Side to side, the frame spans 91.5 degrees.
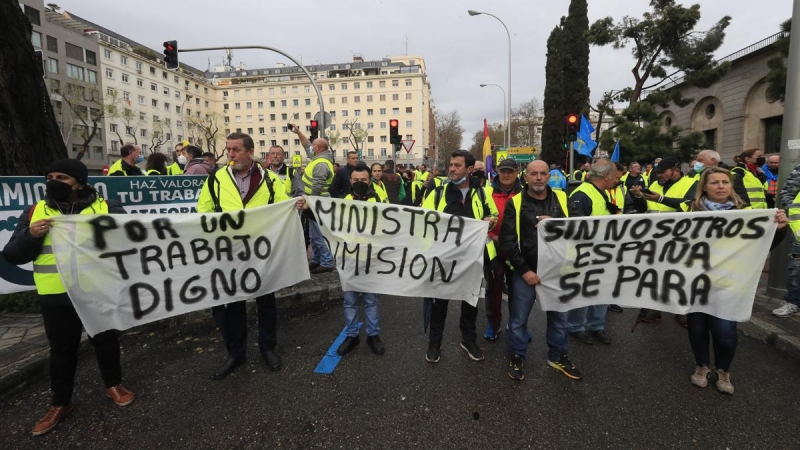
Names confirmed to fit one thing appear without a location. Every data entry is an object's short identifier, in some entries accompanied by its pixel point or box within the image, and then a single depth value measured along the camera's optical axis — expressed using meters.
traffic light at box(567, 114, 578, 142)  10.91
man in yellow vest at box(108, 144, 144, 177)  5.89
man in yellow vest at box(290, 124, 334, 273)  5.88
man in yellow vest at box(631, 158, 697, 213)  4.17
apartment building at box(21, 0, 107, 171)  39.37
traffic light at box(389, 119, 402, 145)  12.29
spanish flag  12.98
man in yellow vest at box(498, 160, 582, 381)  3.25
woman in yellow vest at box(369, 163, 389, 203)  6.80
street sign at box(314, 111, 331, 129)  12.35
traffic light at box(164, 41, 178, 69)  13.32
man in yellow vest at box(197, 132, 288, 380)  3.41
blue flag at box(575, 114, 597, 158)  12.48
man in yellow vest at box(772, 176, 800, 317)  4.23
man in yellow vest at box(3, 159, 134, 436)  2.59
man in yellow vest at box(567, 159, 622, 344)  3.75
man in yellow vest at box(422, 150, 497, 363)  3.58
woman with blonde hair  3.04
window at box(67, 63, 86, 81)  45.23
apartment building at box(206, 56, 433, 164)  83.31
